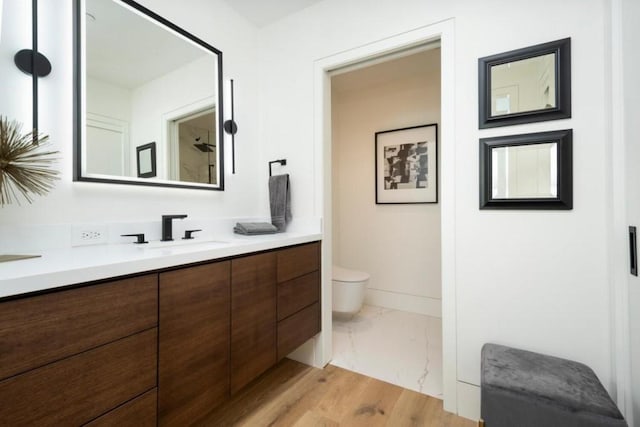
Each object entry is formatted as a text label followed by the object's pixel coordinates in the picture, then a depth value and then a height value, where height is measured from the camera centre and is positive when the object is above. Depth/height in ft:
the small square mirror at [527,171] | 4.25 +0.66
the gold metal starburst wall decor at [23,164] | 3.17 +0.63
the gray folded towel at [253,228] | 6.00 -0.34
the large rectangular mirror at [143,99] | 4.31 +2.11
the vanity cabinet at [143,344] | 2.34 -1.44
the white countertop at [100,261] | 2.33 -0.50
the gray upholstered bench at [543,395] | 3.18 -2.23
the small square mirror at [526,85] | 4.25 +2.06
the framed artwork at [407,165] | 9.34 +1.66
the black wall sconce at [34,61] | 3.67 +2.05
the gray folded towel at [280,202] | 6.64 +0.27
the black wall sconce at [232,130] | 6.45 +1.95
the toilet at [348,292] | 8.20 -2.36
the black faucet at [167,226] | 4.89 -0.23
